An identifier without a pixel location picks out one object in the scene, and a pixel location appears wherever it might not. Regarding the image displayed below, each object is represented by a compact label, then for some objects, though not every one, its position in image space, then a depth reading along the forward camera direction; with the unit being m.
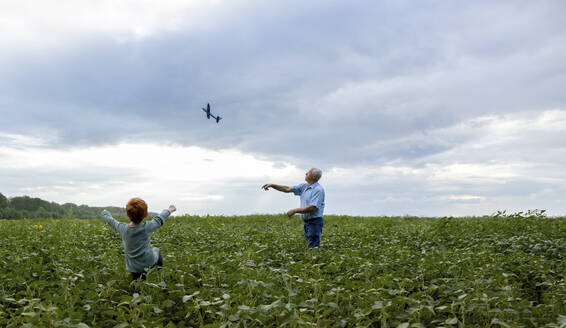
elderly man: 8.02
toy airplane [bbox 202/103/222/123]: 18.33
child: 5.39
